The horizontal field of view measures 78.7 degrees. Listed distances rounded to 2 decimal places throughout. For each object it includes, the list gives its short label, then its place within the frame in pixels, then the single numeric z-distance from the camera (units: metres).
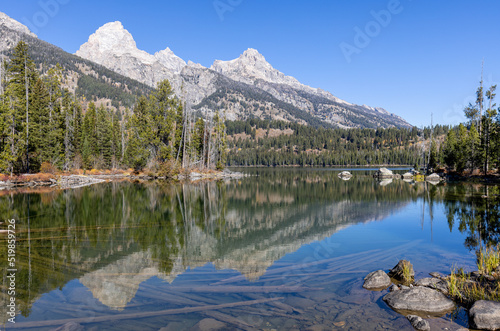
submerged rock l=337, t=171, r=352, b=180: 80.06
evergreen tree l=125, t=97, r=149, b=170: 65.06
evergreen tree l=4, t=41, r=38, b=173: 42.22
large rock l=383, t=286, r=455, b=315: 8.95
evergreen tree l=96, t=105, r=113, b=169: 75.88
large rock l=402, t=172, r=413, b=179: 73.75
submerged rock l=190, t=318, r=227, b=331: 7.84
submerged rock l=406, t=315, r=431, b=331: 7.93
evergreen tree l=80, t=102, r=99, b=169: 70.75
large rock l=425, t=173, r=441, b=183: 64.47
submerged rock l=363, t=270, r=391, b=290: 10.66
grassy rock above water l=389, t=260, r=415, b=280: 11.26
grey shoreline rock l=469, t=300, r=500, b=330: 7.77
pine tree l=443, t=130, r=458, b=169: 69.11
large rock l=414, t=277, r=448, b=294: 10.17
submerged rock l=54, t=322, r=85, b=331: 7.80
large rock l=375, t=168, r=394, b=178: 79.25
